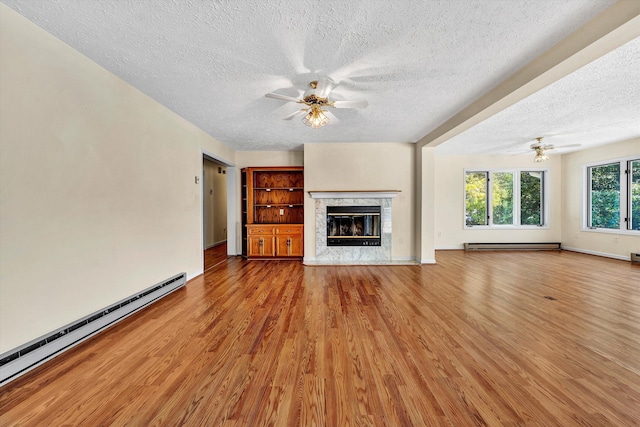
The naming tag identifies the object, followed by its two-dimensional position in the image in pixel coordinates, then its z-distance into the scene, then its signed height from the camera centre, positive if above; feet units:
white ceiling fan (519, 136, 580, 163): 18.39 +4.61
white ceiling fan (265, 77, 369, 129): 8.62 +4.09
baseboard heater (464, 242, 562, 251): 23.02 -3.38
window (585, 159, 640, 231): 18.54 +1.05
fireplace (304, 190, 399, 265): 18.48 -1.71
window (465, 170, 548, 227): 23.80 +1.12
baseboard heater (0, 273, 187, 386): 5.75 -3.45
